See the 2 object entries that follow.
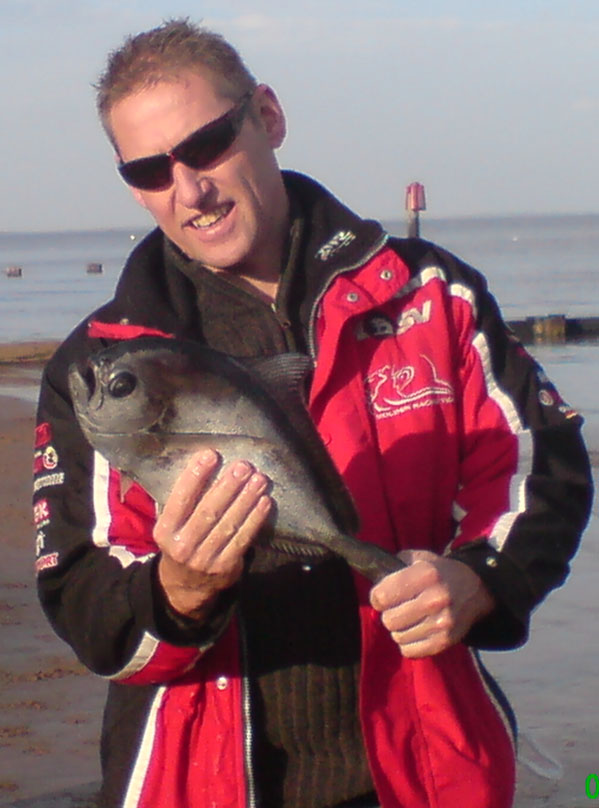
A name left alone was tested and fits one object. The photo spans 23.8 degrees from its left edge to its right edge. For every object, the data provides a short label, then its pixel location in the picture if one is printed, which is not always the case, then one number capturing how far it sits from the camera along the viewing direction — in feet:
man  10.12
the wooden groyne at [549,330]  86.84
